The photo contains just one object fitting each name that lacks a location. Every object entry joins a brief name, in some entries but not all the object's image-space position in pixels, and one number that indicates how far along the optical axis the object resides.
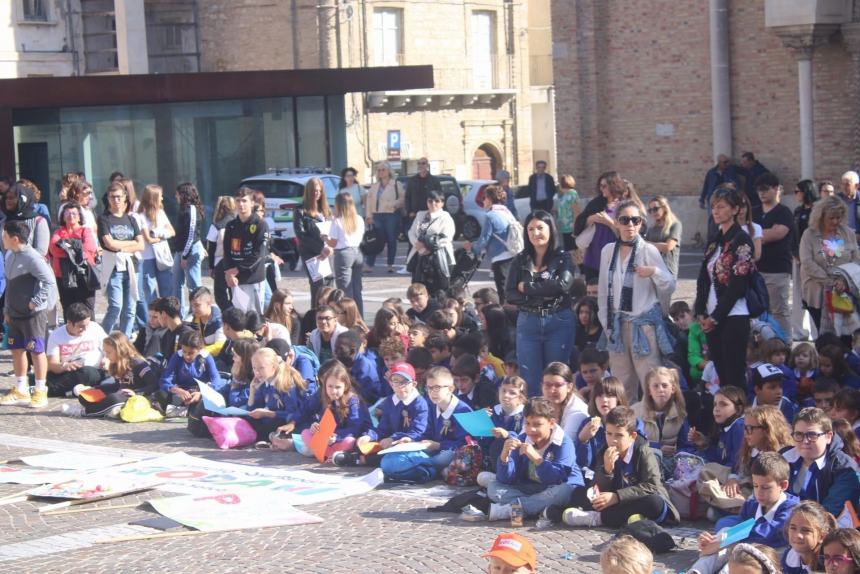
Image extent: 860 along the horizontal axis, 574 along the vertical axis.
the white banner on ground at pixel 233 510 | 9.99
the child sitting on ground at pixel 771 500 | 8.22
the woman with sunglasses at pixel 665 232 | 13.31
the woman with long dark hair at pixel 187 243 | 17.59
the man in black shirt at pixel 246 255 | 16.27
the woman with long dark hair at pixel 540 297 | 12.01
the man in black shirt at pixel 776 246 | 14.06
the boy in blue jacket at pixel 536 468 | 9.80
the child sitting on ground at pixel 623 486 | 9.34
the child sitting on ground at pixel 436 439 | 11.14
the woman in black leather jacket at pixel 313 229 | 17.19
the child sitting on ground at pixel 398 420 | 11.58
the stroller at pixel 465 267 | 17.28
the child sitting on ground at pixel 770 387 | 10.55
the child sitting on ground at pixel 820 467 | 8.63
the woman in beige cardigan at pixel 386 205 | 26.00
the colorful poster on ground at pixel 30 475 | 11.55
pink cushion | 12.74
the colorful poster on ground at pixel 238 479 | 10.87
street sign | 48.59
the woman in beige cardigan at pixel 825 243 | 13.85
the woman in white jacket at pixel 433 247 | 16.72
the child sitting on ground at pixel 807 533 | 7.39
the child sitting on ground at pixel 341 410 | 11.96
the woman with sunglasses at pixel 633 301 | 11.38
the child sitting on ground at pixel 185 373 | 14.03
